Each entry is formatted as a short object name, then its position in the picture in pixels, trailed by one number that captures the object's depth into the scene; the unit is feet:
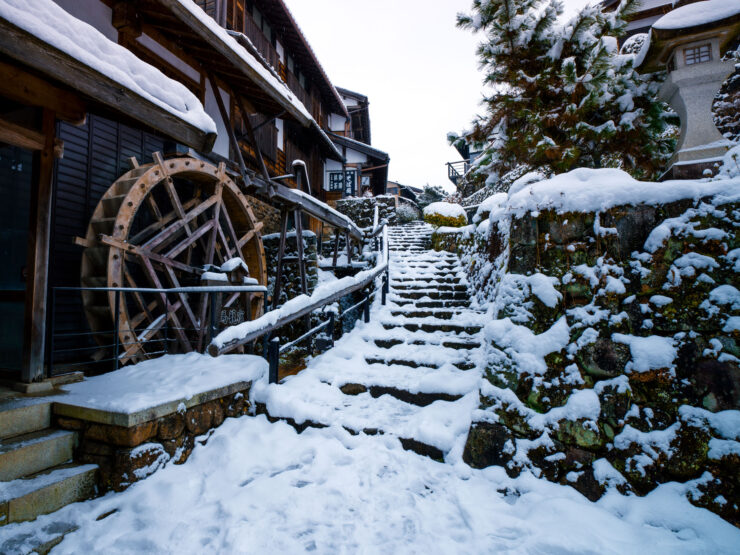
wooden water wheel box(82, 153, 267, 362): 15.67
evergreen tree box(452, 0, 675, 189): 13.02
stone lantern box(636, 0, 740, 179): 11.18
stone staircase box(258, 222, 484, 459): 9.78
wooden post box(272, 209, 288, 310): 22.84
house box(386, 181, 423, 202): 105.66
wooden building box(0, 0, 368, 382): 8.72
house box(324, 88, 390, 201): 59.47
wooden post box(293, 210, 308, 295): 24.35
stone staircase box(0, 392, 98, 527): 6.62
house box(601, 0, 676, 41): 48.08
